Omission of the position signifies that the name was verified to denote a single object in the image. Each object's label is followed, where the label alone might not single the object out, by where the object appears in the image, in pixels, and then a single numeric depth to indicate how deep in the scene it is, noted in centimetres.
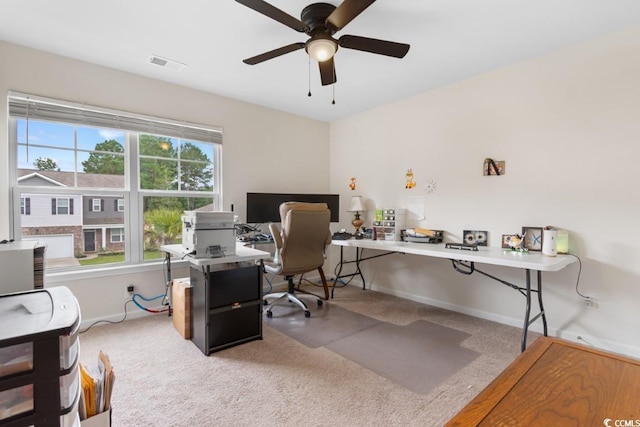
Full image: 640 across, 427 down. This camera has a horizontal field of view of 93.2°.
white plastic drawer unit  74
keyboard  376
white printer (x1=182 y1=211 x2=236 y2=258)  230
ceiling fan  176
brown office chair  298
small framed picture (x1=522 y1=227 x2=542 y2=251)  264
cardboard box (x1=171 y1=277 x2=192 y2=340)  253
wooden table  63
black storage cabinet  229
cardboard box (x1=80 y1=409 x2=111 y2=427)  127
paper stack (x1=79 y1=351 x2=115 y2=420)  128
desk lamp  399
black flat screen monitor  372
